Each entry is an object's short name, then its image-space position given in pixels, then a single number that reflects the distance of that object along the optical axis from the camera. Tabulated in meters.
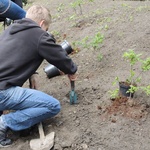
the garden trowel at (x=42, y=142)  2.95
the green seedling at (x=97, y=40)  4.16
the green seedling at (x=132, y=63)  3.06
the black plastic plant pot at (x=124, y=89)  3.28
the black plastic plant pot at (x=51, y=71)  4.14
